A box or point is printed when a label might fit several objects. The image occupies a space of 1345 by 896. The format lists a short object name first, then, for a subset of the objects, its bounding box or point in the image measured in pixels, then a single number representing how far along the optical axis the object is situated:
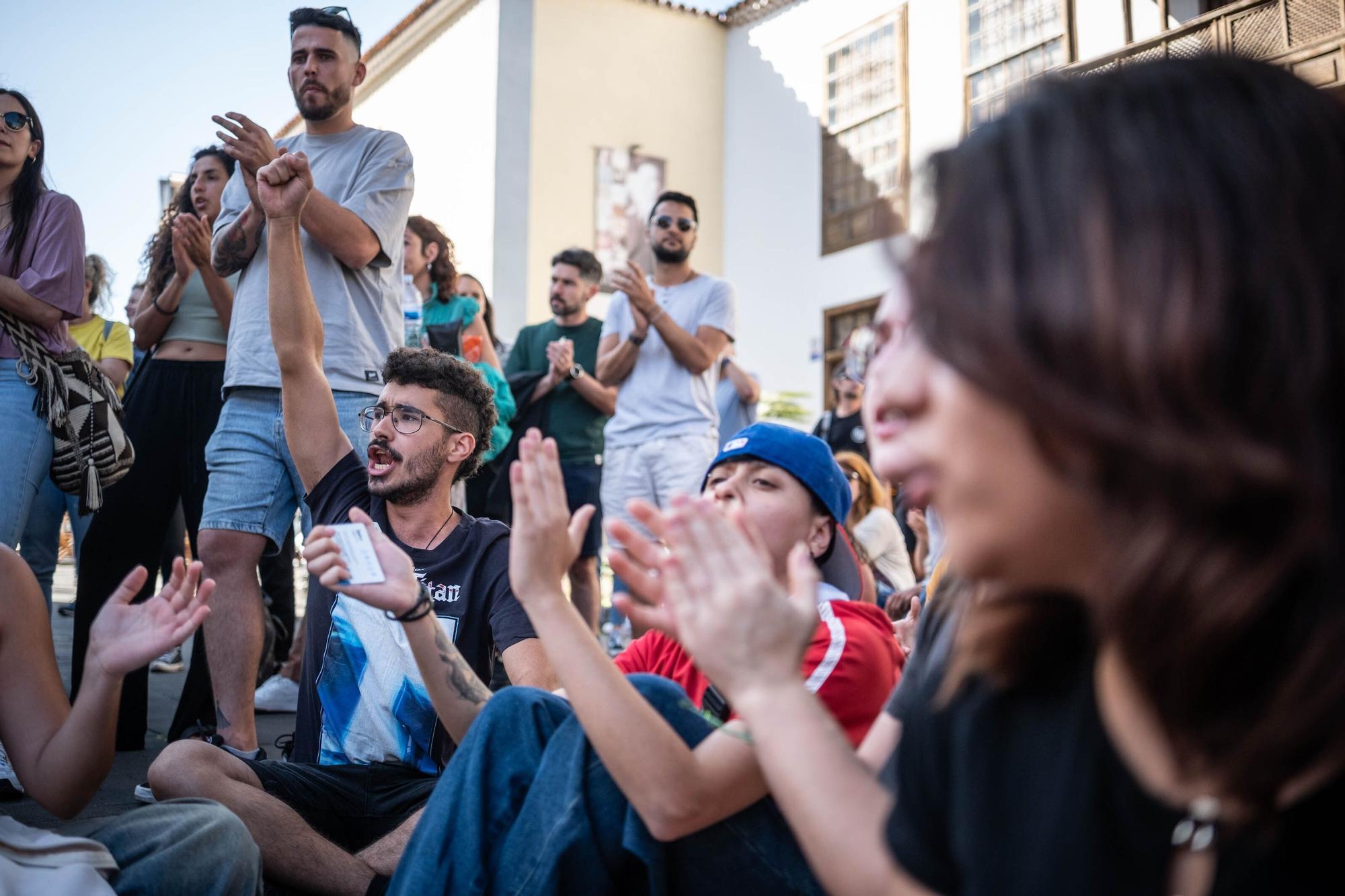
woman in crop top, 4.03
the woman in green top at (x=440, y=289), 5.38
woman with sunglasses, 3.47
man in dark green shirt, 5.77
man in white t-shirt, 5.63
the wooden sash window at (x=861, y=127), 16.14
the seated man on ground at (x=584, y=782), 1.54
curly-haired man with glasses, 2.48
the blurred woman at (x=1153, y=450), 0.89
